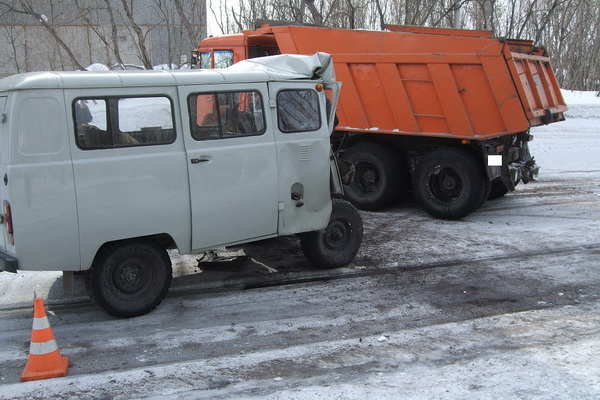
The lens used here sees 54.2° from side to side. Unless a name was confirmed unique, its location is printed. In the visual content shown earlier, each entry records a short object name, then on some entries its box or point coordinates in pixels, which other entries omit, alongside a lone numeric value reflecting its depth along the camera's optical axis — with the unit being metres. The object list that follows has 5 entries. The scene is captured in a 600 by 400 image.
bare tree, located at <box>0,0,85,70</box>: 14.72
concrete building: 20.02
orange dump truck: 9.00
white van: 4.95
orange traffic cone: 4.41
